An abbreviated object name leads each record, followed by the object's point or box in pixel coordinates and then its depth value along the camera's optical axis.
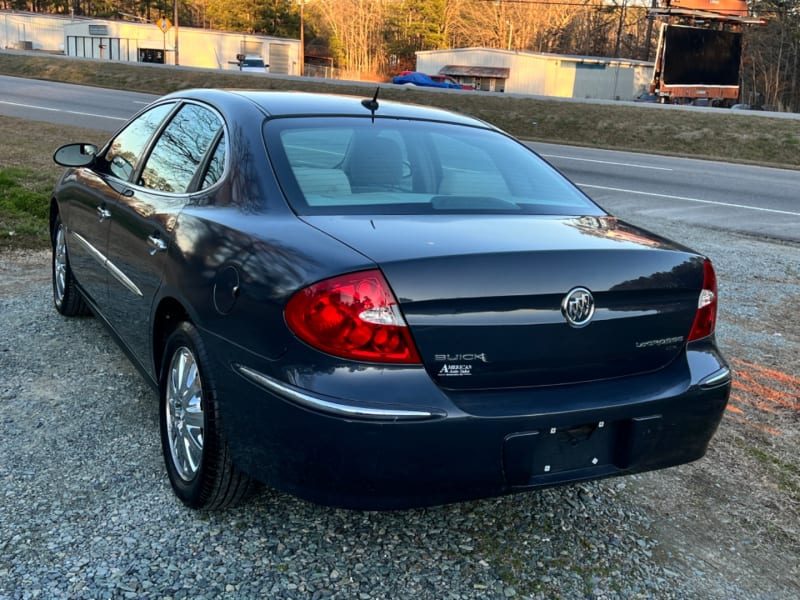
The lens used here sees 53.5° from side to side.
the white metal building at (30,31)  67.00
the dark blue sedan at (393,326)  2.41
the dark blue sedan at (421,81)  41.84
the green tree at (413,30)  80.12
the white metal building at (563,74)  54.75
